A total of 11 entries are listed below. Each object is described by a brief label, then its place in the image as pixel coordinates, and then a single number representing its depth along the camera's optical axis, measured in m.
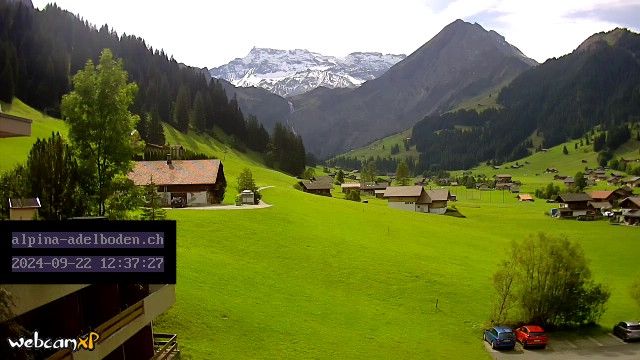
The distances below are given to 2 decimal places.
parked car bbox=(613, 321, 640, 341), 43.47
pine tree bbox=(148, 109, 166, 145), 150.64
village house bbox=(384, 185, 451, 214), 128.62
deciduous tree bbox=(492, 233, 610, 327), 46.00
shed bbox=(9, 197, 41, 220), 21.69
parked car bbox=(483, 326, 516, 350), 39.94
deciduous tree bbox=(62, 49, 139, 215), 33.22
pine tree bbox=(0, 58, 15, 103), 124.09
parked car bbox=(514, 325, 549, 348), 40.91
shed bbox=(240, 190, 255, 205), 82.88
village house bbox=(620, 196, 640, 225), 122.62
